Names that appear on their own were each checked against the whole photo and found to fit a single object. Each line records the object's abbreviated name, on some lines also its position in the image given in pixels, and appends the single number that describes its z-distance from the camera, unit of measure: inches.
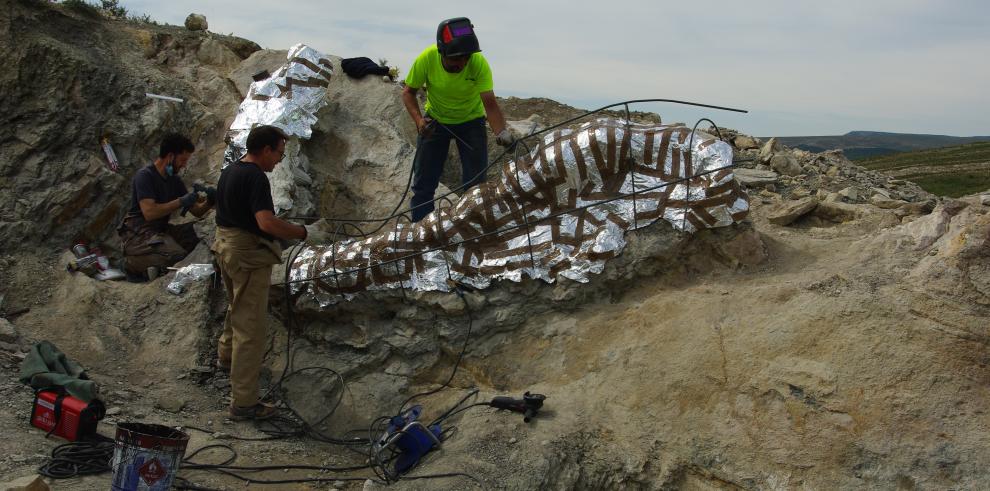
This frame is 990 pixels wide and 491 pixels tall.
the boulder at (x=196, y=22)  358.0
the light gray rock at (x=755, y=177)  255.9
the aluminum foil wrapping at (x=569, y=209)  183.6
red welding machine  159.5
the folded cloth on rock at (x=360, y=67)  322.0
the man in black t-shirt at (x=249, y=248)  178.2
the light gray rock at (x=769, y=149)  292.8
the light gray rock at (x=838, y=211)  213.9
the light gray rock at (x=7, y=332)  201.0
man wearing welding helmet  221.5
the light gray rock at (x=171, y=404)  193.2
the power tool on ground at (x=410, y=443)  165.5
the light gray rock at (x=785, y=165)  278.7
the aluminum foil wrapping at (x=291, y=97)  283.3
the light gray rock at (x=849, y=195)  230.5
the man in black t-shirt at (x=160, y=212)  225.5
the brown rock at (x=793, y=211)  213.0
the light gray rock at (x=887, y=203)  219.5
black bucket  136.3
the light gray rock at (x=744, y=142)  326.0
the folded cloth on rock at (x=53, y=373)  166.7
